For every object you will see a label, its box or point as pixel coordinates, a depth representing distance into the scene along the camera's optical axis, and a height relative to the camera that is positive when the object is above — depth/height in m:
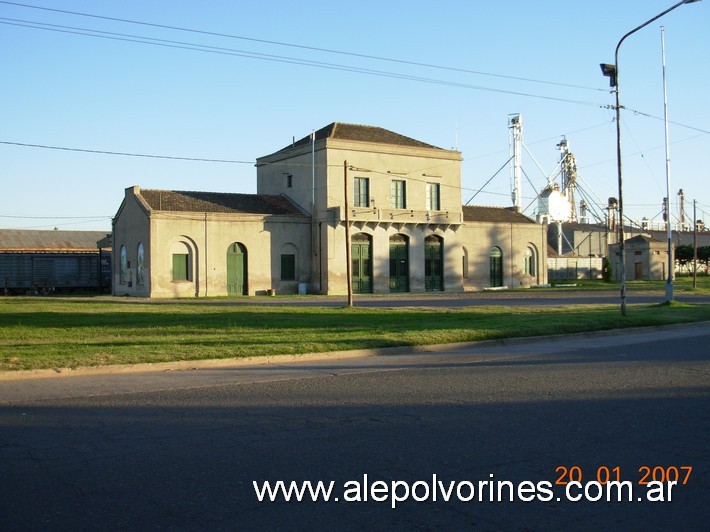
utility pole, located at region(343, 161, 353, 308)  33.67 +0.23
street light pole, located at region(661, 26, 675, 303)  35.12 +2.05
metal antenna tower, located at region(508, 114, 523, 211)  86.69 +13.71
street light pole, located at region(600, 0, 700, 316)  27.47 +5.26
